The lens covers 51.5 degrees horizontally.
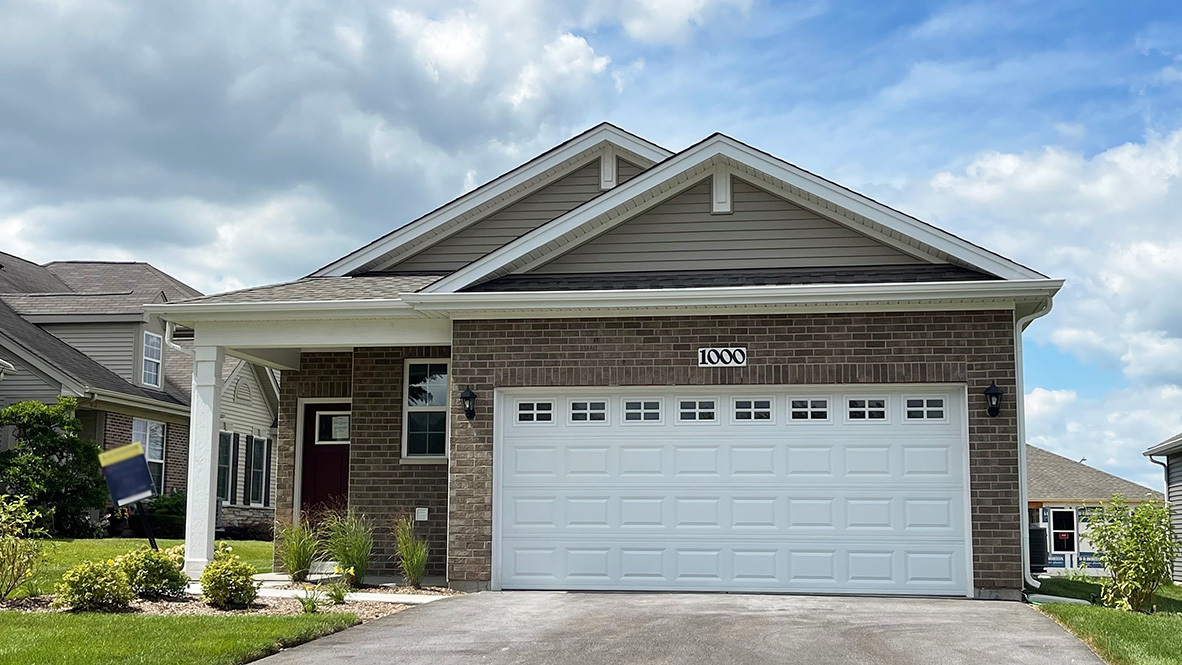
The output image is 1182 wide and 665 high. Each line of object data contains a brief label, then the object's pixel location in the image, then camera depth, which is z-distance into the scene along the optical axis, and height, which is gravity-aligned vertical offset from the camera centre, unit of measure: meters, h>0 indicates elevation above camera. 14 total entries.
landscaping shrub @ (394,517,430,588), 13.84 -1.09
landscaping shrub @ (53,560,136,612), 11.18 -1.23
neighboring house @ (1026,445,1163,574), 35.47 -0.81
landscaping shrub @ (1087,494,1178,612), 12.20 -0.84
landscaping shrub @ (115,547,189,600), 12.12 -1.17
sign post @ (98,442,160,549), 11.16 -0.17
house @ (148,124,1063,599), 13.22 +0.86
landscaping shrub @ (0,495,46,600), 11.71 -0.96
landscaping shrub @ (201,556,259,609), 11.71 -1.23
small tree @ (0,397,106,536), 21.27 -0.19
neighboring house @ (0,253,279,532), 23.31 +1.68
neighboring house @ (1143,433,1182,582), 27.11 -0.06
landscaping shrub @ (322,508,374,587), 13.60 -1.00
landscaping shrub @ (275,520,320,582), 13.98 -1.06
